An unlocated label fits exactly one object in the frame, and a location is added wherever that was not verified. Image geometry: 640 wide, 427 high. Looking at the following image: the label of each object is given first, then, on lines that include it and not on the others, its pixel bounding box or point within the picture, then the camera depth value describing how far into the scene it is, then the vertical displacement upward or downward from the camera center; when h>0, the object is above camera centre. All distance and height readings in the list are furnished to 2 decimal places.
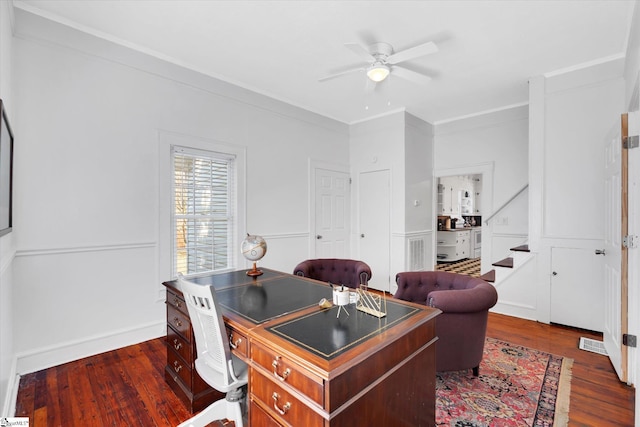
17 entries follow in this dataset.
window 3.40 +0.03
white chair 1.47 -0.77
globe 2.38 -0.29
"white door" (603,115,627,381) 2.26 -0.39
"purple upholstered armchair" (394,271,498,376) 2.19 -0.84
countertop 7.85 -0.44
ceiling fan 2.57 +1.42
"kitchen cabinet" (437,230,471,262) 7.86 -0.88
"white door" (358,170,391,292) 5.05 -0.21
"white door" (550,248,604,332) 3.26 -0.86
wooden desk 1.10 -0.62
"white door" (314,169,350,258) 4.99 -0.03
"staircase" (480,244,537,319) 3.70 -0.92
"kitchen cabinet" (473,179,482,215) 9.45 +0.51
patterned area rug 1.94 -1.33
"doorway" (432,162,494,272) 4.94 +0.24
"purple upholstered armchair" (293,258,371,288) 3.29 -0.67
